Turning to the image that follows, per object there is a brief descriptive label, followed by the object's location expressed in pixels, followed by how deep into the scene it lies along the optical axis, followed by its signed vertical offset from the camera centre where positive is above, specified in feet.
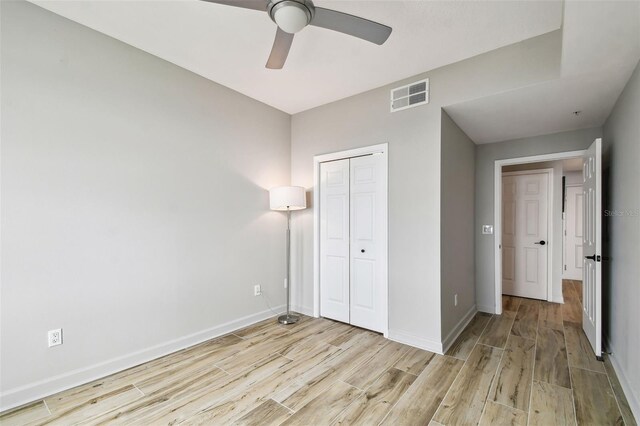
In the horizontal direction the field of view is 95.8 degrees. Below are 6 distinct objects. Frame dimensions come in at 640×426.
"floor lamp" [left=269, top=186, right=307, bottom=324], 11.15 +0.46
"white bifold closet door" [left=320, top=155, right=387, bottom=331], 10.52 -1.10
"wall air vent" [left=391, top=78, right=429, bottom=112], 9.33 +3.91
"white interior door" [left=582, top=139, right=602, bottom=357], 8.36 -0.99
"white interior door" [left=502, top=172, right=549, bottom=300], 14.24 -1.04
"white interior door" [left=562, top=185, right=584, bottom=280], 18.90 -1.38
